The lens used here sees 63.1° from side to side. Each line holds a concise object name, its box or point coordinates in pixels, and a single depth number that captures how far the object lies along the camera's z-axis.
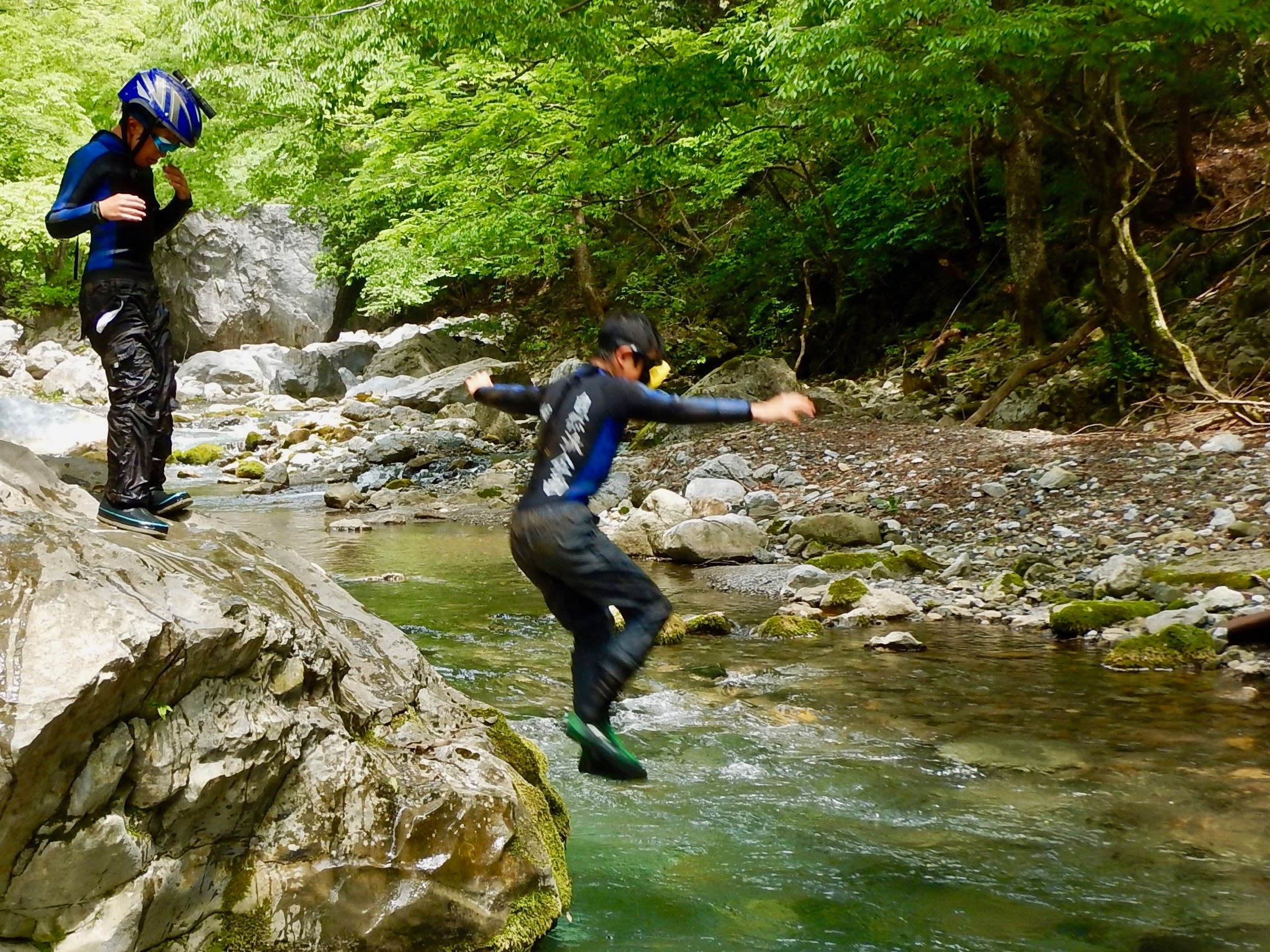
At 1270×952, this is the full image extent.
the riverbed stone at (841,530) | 11.24
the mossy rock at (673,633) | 8.27
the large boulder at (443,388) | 24.89
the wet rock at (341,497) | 16.20
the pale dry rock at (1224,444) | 10.77
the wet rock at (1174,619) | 7.53
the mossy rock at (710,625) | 8.55
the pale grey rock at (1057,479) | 11.05
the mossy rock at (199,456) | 21.09
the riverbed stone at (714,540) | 11.35
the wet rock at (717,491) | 13.41
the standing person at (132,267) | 4.17
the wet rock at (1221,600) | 7.61
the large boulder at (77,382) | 27.47
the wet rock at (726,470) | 14.33
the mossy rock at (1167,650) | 7.10
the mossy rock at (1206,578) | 7.88
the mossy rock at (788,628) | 8.36
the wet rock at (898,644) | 7.91
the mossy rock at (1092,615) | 7.95
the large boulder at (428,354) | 30.36
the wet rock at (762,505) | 12.86
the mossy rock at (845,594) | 9.14
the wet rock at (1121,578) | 8.48
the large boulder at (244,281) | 33.91
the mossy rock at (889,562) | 10.12
